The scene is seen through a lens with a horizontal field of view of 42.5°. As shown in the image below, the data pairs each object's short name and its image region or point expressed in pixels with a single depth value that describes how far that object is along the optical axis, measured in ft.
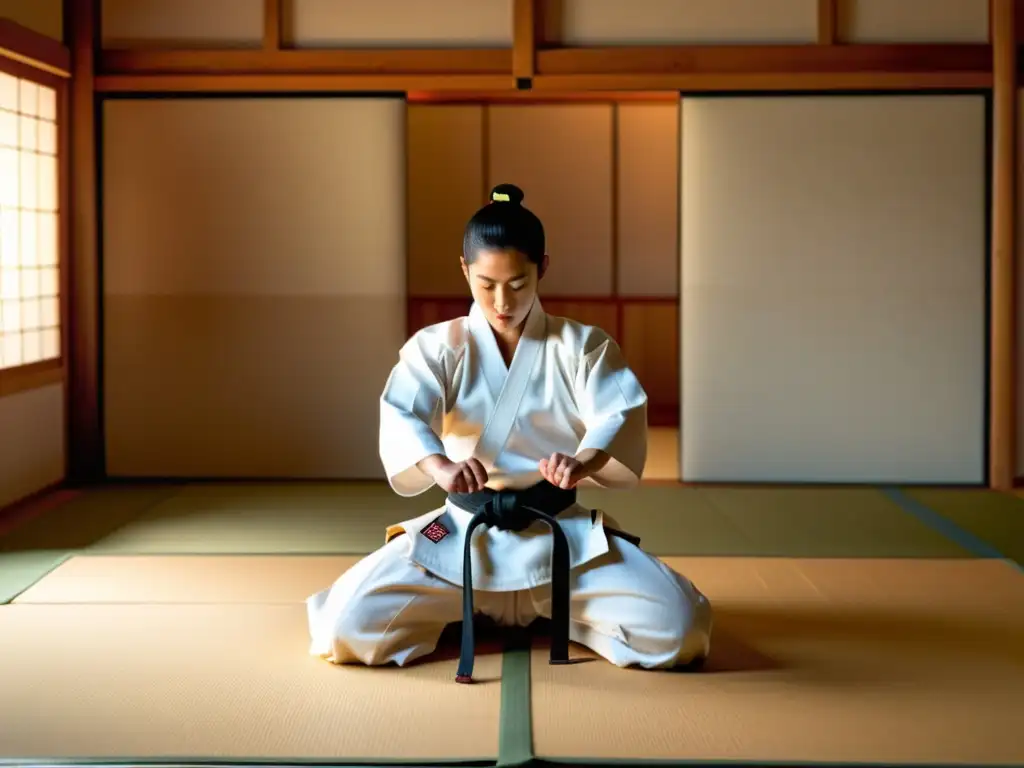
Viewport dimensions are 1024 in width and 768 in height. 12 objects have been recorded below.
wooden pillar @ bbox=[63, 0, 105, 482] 19.84
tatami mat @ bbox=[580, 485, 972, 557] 15.11
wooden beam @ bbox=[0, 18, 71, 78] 17.22
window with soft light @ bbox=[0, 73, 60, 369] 18.03
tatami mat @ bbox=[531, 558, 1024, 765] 8.52
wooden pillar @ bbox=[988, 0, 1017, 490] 19.36
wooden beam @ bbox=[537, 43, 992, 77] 19.58
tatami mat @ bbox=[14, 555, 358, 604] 12.60
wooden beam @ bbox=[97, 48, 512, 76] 19.77
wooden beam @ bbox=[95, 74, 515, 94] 19.74
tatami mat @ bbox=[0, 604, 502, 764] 8.48
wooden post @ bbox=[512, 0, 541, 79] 19.56
